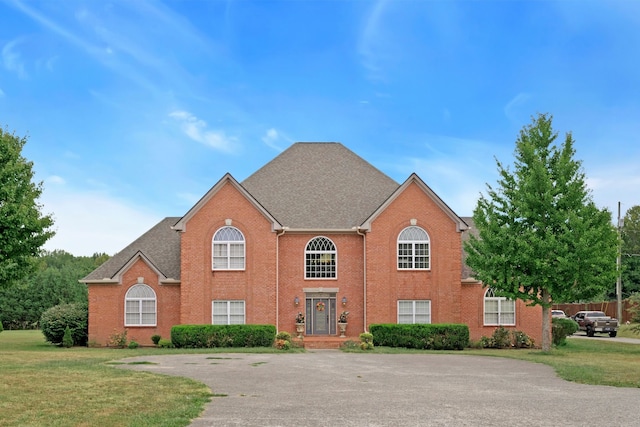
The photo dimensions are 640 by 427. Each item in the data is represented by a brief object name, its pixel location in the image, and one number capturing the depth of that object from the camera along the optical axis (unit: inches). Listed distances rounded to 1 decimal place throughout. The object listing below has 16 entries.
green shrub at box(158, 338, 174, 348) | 1445.6
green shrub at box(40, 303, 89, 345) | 1566.2
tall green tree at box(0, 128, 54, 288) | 1307.8
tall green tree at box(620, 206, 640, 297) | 3348.9
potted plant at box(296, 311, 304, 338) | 1530.5
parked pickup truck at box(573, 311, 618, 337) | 2079.2
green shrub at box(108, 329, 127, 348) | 1509.6
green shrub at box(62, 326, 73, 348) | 1529.3
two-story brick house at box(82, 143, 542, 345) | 1507.1
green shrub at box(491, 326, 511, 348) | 1504.7
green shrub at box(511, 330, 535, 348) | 1517.0
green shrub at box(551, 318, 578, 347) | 1537.9
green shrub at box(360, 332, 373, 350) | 1318.9
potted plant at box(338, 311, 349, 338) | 1539.1
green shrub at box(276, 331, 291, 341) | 1337.4
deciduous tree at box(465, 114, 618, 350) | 1288.1
